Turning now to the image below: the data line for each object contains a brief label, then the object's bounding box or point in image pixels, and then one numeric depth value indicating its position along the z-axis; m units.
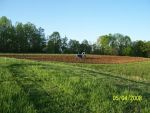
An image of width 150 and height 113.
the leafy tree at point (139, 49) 95.74
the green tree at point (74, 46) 90.22
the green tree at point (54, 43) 85.14
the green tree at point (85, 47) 91.31
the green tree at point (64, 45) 89.11
